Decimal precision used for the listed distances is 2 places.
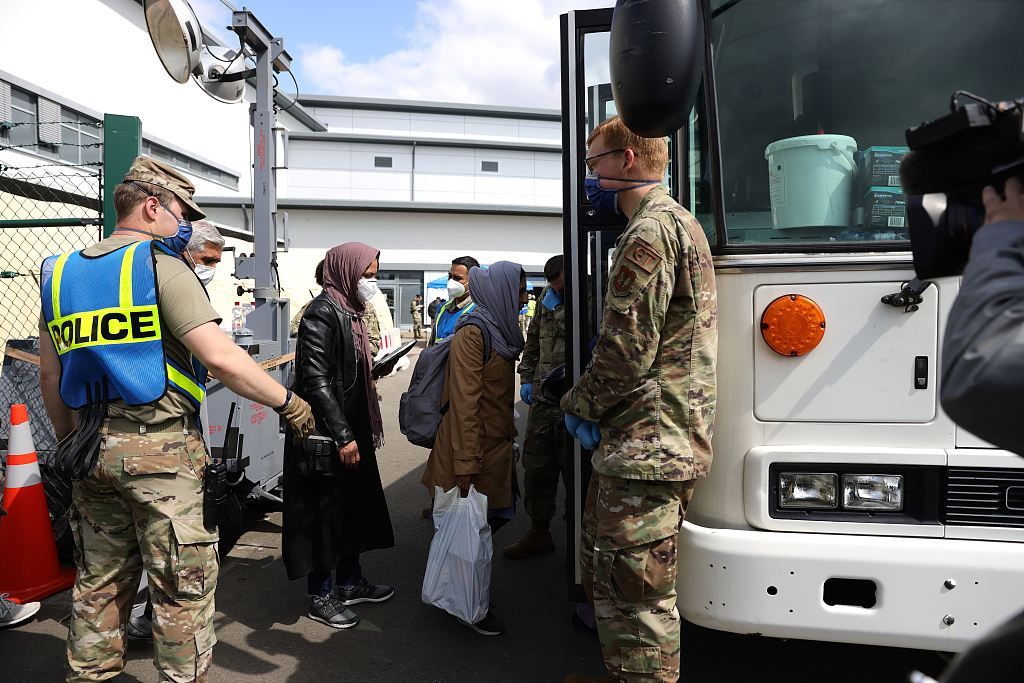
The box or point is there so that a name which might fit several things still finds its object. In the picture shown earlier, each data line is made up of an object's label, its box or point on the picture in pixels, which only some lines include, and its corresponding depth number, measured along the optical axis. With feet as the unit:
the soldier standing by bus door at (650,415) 7.54
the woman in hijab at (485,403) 11.32
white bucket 8.03
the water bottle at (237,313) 28.99
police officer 7.68
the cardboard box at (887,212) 7.88
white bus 7.33
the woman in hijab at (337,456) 11.03
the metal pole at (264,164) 21.29
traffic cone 11.42
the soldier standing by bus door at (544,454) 14.89
